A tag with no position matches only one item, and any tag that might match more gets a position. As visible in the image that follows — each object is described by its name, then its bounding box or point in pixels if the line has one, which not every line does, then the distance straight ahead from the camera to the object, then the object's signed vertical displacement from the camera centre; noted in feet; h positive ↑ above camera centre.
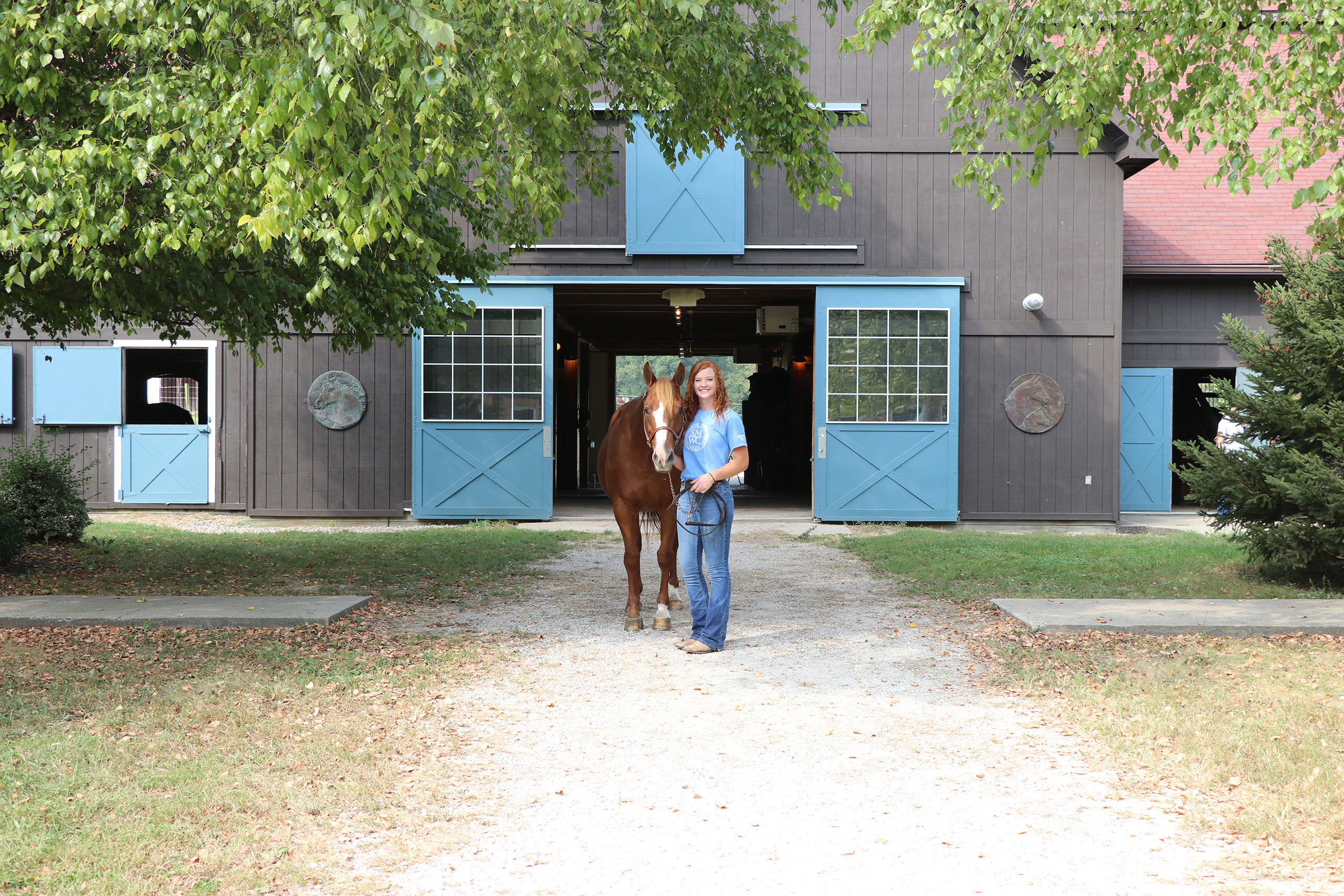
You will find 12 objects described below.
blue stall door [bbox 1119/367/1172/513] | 44.75 -0.54
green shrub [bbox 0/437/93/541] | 29.53 -2.46
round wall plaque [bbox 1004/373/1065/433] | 41.22 +0.92
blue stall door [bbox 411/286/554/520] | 40.93 +0.18
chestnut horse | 20.66 -1.42
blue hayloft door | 40.42 +8.51
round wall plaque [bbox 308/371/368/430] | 41.34 +0.62
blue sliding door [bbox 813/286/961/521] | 41.06 +0.82
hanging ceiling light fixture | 42.09 +5.12
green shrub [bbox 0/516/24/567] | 25.88 -3.29
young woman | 18.37 -1.56
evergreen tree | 23.70 -0.20
